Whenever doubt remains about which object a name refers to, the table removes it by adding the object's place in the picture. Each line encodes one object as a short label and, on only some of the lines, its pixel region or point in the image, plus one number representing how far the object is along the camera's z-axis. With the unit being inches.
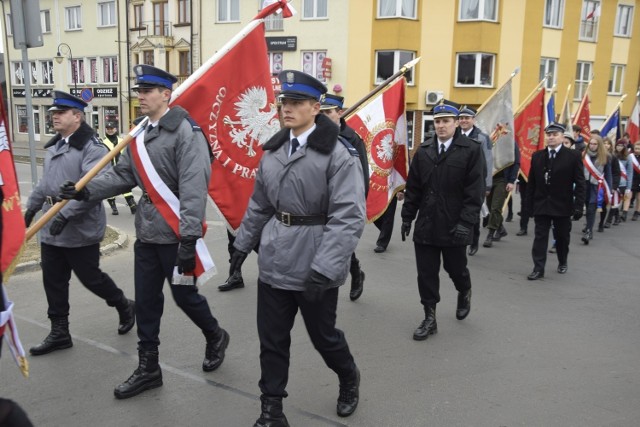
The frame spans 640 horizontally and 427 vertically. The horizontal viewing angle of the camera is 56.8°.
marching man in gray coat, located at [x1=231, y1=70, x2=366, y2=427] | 128.2
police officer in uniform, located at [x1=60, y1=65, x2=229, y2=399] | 147.9
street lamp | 1437.0
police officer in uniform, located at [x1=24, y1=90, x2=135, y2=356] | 174.1
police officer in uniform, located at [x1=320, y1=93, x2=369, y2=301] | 212.4
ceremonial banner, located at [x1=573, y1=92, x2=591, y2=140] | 514.6
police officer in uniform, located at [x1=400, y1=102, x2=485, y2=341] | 196.2
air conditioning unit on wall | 1083.3
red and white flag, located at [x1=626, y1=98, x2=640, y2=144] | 593.3
